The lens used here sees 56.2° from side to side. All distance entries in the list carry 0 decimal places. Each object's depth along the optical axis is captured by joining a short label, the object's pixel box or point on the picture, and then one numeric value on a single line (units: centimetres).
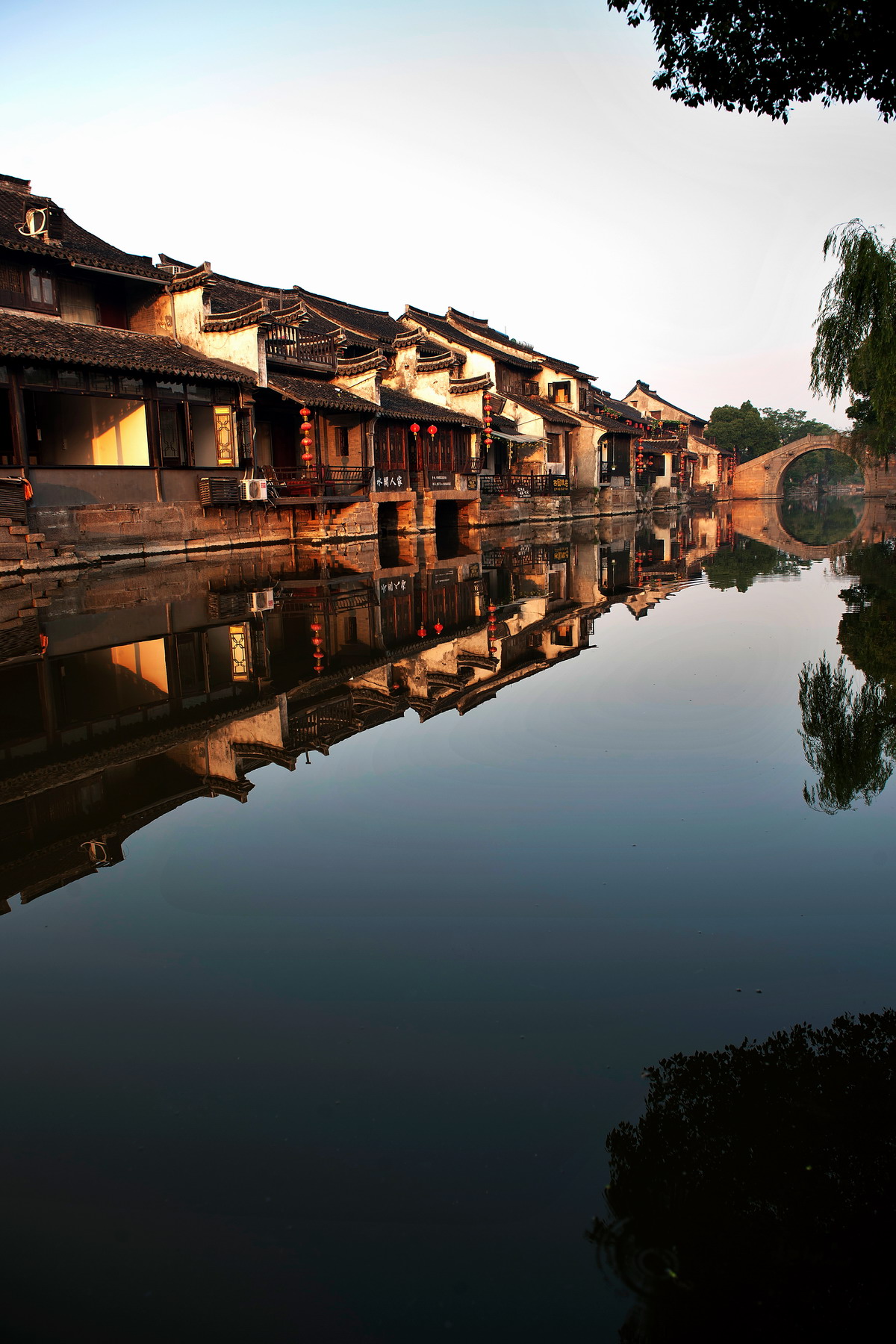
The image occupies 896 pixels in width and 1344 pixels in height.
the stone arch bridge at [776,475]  8500
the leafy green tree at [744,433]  9969
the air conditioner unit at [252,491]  2608
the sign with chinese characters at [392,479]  3123
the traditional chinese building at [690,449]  8125
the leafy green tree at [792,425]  14800
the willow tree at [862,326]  2011
